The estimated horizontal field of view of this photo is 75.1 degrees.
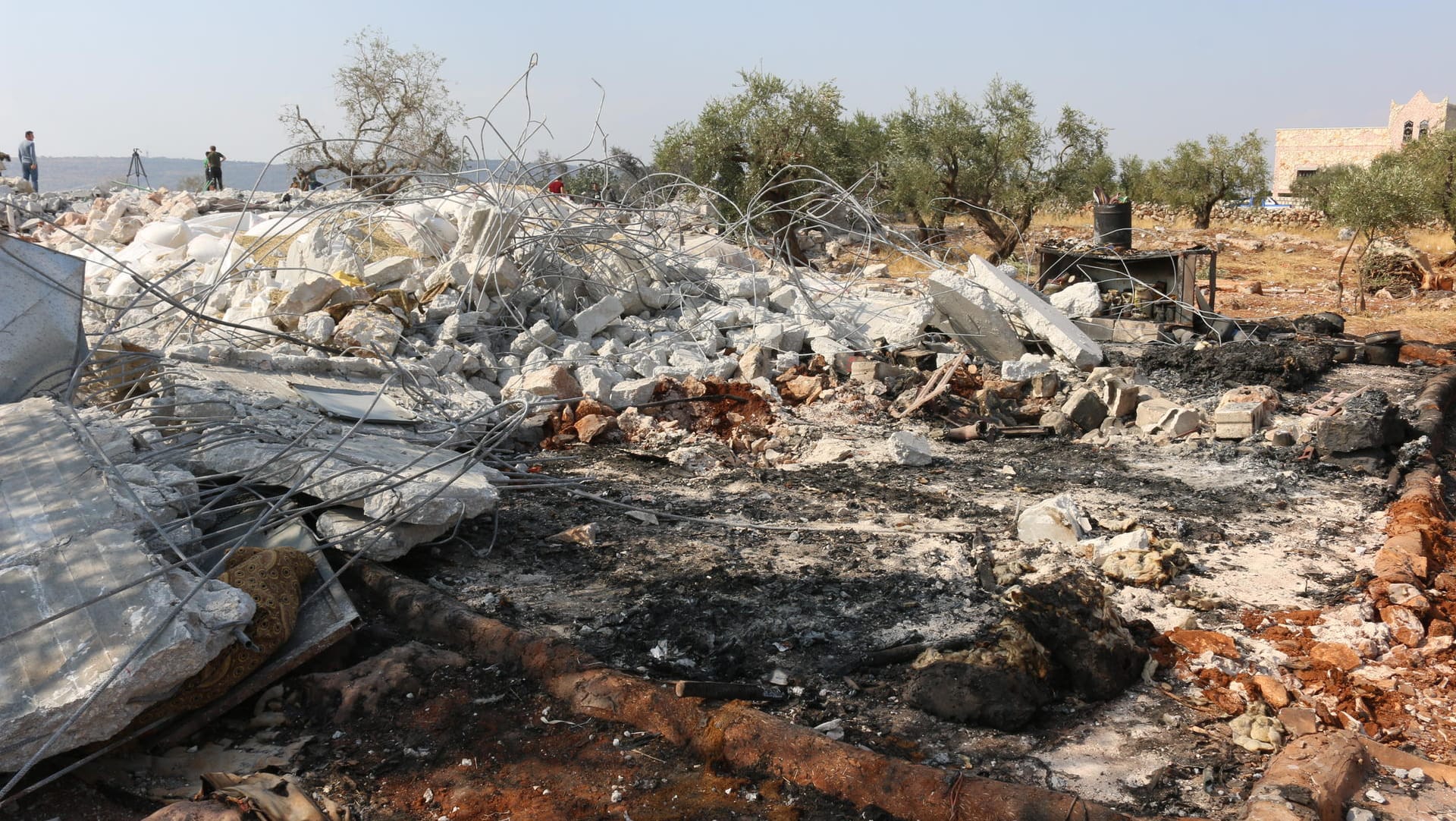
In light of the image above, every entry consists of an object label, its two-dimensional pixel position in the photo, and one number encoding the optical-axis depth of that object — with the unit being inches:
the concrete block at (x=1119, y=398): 310.0
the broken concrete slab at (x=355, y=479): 168.6
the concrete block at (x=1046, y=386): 338.3
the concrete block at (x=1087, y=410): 310.5
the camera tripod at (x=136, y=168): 886.4
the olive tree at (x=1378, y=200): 580.4
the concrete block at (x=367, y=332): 292.7
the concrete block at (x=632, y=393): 309.9
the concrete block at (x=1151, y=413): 300.4
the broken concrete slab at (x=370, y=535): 167.5
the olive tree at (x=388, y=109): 919.7
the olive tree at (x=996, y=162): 699.4
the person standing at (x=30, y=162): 842.6
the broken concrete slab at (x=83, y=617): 109.5
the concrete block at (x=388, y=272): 346.9
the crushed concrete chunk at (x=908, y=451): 270.2
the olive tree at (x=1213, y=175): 1096.2
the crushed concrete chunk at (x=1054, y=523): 199.0
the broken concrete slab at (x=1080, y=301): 436.5
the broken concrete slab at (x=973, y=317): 373.7
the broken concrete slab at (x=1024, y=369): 345.7
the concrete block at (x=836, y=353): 350.3
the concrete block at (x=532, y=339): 339.3
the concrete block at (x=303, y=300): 308.2
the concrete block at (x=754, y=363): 340.5
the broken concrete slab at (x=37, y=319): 198.1
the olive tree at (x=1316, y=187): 1030.4
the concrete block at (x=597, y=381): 308.8
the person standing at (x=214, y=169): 828.0
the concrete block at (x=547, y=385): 304.5
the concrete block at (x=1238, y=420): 290.5
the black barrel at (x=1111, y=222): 458.6
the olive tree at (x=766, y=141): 701.9
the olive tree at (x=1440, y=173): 718.5
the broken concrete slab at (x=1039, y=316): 368.2
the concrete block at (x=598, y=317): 358.6
